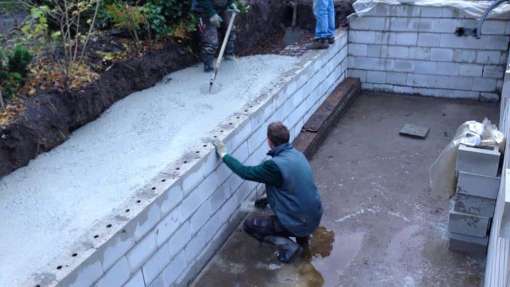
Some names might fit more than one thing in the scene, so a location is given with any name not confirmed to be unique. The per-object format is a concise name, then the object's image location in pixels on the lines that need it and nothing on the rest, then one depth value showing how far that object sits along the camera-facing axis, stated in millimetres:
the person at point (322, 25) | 6176
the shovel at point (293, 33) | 6814
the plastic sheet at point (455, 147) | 3625
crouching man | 3561
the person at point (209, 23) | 5375
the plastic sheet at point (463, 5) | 6145
